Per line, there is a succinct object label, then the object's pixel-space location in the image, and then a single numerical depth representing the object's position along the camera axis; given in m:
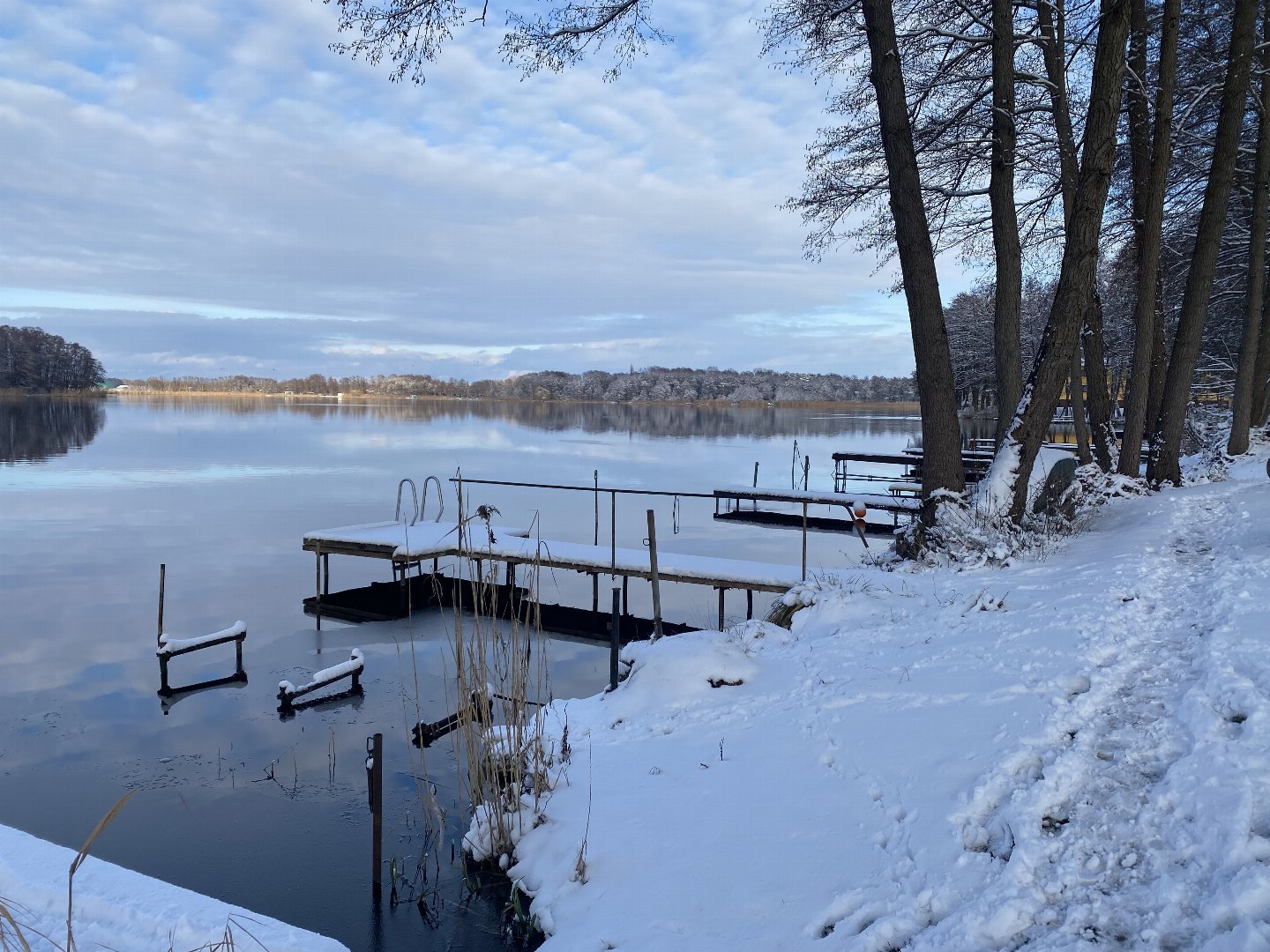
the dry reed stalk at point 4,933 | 1.93
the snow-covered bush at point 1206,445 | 13.44
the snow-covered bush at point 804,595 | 6.89
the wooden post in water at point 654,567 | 7.80
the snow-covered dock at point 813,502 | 19.92
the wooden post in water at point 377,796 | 4.80
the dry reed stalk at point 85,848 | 1.81
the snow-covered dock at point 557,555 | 12.25
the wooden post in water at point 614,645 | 7.18
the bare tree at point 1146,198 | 11.12
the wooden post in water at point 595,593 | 13.73
